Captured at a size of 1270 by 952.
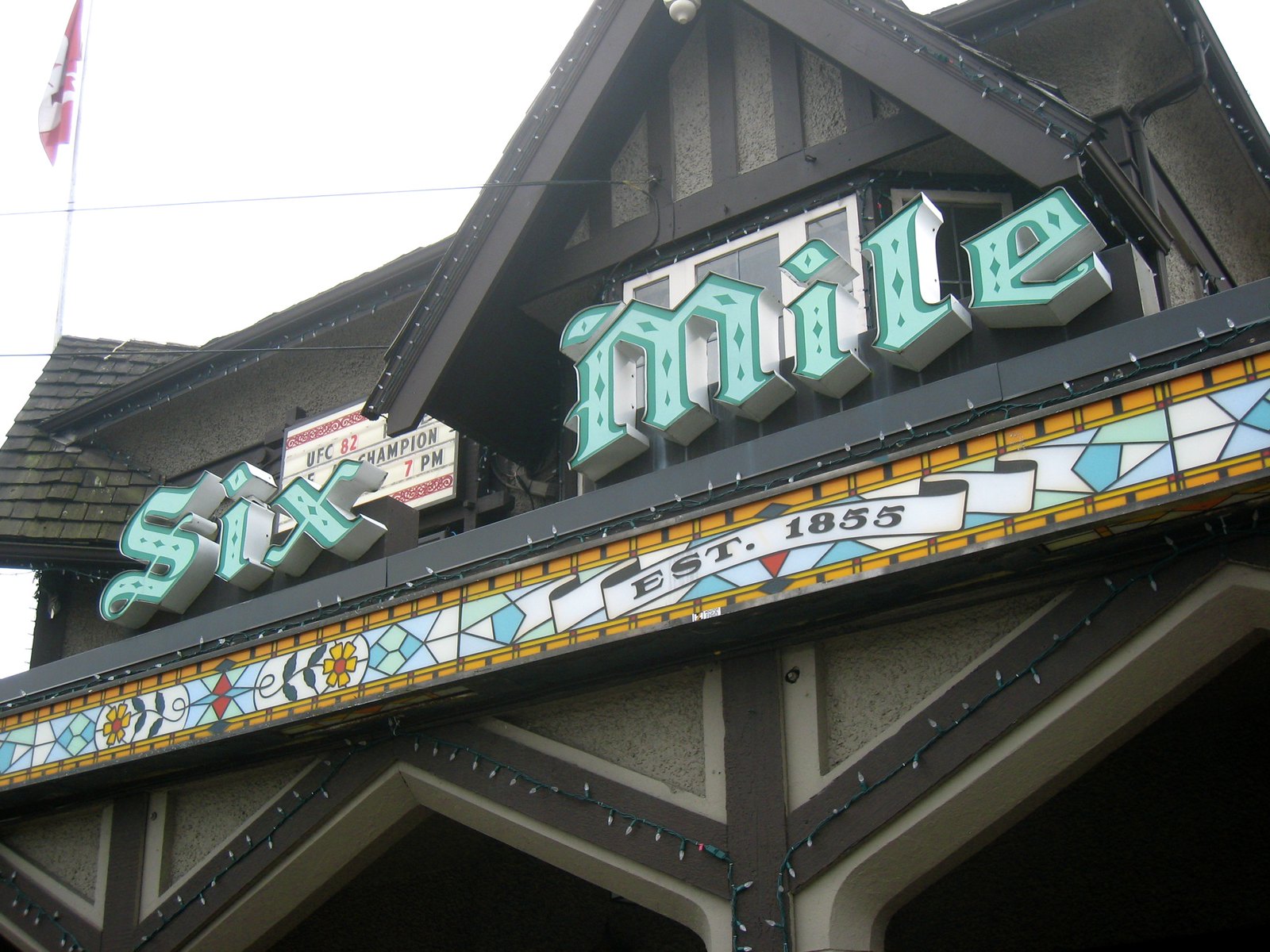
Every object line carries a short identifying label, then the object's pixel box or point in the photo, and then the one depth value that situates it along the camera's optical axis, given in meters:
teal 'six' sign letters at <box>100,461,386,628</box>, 8.45
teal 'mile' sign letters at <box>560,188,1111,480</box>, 6.60
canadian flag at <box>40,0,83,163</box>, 15.23
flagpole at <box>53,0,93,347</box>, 14.51
